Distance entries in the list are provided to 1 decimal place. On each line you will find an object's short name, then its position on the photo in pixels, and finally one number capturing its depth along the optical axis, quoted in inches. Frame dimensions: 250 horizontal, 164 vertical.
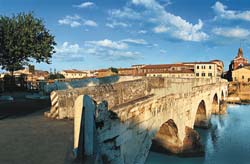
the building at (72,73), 2966.0
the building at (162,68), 2438.5
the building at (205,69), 2264.1
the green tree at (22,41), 616.7
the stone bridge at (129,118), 155.5
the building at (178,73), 2250.2
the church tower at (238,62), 2984.7
